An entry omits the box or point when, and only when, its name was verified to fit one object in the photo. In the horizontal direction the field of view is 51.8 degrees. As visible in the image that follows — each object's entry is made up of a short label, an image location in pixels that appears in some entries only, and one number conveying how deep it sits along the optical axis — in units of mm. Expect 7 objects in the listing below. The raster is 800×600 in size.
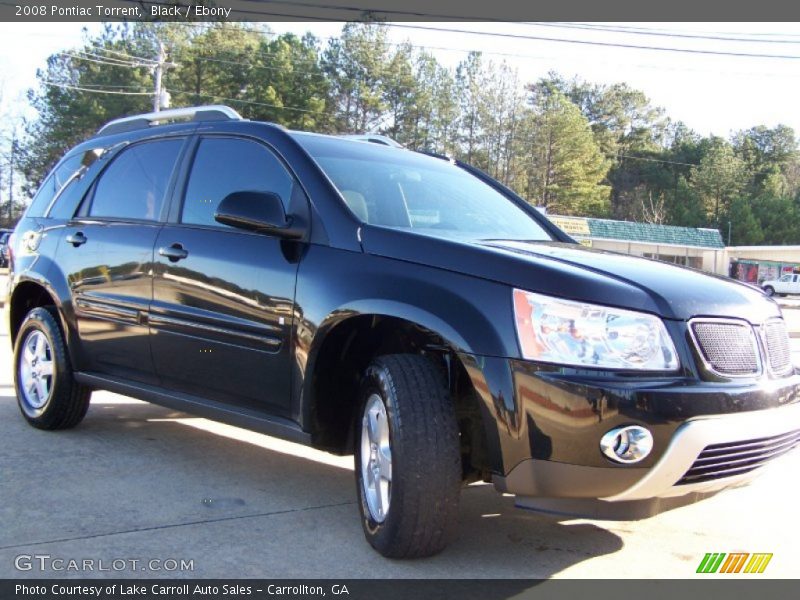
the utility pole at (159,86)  29827
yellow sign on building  44141
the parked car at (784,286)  54000
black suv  2996
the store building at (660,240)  50938
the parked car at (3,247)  34406
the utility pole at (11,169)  58584
